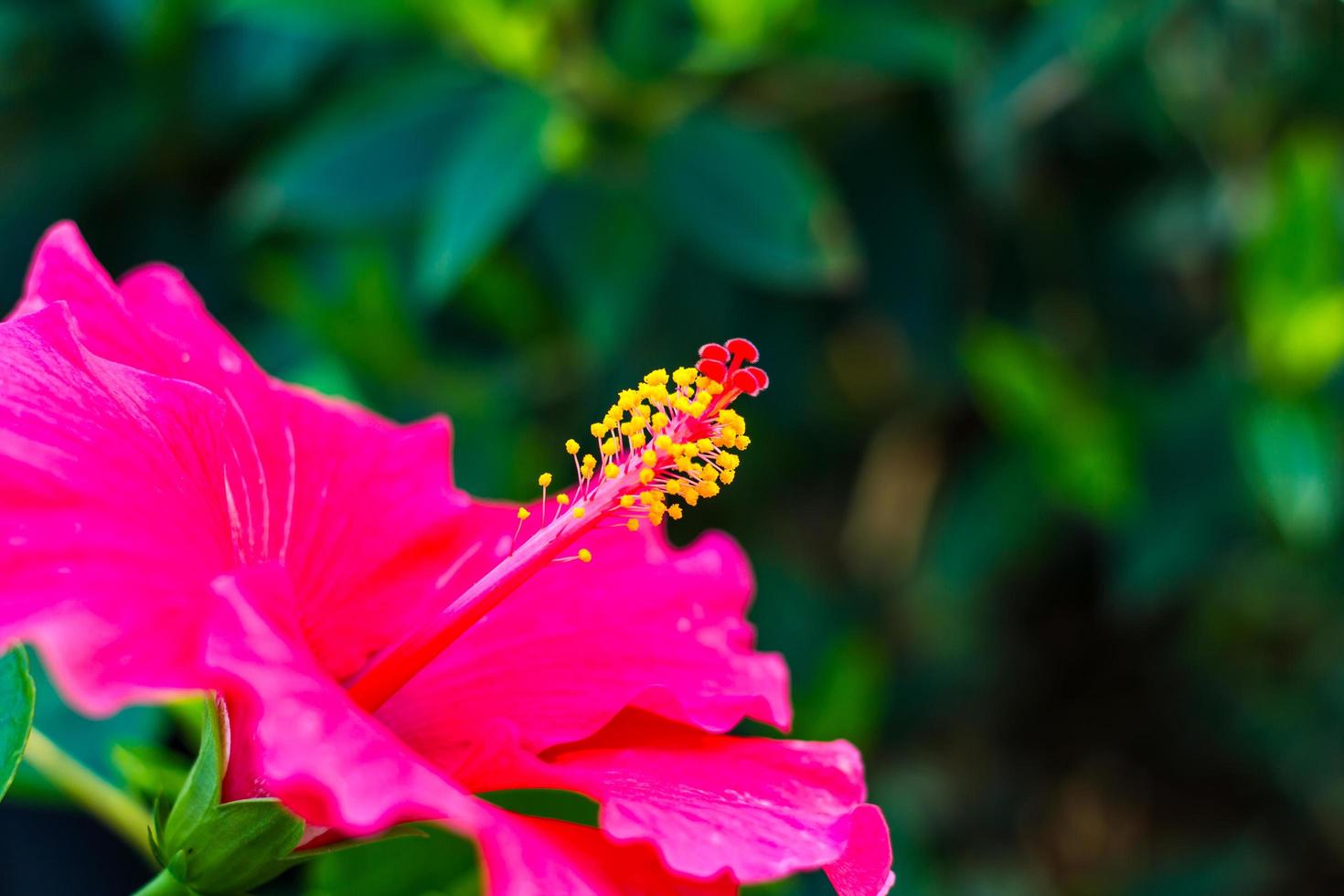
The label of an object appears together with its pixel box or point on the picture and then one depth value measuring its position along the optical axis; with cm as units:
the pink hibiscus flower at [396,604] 55
